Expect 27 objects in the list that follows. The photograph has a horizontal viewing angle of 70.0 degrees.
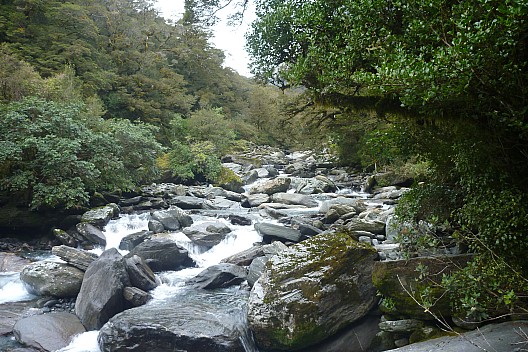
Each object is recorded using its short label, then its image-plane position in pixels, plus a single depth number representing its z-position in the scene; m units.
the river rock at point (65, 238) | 10.94
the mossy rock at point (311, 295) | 5.56
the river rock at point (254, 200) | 16.56
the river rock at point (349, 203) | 13.20
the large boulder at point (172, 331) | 5.78
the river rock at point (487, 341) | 3.97
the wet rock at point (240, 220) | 12.91
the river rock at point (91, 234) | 11.08
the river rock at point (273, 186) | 18.98
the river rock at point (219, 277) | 8.38
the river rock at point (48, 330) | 6.28
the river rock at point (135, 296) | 7.40
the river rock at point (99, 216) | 11.93
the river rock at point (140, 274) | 8.07
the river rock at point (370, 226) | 9.55
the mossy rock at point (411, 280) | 5.00
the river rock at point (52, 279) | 7.96
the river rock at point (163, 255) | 9.39
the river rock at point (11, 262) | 9.19
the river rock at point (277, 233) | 10.45
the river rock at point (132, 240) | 10.88
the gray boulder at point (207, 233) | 10.83
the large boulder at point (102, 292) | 6.88
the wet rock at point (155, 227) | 11.80
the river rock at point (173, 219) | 12.11
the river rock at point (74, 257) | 8.65
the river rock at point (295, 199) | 15.94
